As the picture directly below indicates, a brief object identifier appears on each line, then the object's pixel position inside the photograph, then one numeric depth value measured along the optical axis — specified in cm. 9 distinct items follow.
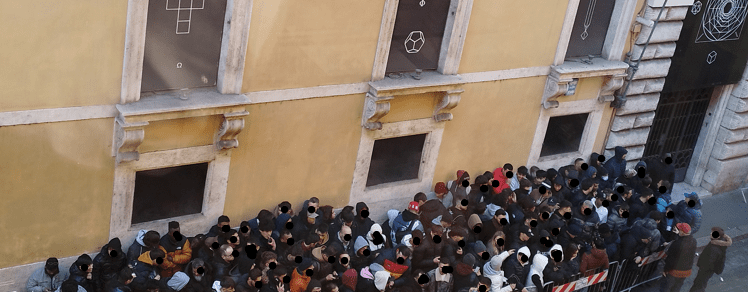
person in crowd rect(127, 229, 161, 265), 1170
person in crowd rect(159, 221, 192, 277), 1179
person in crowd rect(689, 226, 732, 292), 1397
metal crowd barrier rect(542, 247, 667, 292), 1330
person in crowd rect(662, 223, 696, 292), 1397
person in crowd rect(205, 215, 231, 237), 1249
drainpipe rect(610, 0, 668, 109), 1627
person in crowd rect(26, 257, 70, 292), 1125
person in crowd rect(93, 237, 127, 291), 1147
